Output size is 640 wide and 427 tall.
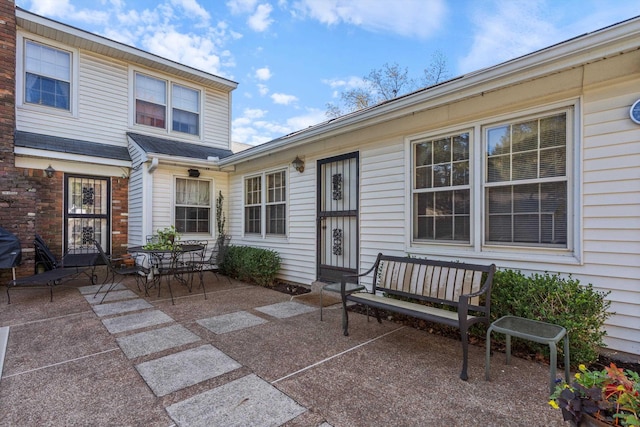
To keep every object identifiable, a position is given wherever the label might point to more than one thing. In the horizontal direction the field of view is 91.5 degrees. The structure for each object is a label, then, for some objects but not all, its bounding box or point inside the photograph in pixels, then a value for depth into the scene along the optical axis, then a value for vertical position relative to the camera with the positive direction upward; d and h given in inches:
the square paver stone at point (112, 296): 202.2 -57.3
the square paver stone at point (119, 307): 176.2 -56.7
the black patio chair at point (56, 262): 246.7 -40.9
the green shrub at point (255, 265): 249.6 -42.3
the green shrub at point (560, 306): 110.4 -34.0
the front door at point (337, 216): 212.5 -1.6
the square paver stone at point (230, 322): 151.4 -56.1
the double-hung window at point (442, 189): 160.4 +13.5
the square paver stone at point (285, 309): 174.2 -56.5
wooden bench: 113.6 -33.0
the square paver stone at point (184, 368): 99.4 -54.8
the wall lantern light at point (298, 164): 243.3 +38.7
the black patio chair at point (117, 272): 205.2 -53.8
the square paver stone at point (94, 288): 225.0 -57.9
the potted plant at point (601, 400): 53.9 -33.5
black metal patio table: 208.1 -31.0
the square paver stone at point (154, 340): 125.3 -55.6
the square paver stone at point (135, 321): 151.8 -56.2
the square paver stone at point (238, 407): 80.7 -54.0
